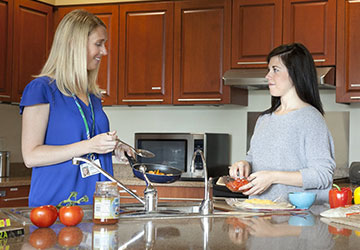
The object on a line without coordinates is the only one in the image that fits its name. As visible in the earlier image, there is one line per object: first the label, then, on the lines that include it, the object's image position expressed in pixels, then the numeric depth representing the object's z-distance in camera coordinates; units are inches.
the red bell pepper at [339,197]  84.5
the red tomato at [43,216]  63.9
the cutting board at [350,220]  70.9
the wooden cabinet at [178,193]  162.2
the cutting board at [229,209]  78.3
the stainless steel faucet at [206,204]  78.2
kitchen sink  73.6
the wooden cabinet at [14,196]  158.6
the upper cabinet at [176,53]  174.2
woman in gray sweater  89.3
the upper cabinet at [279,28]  162.4
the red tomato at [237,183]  87.5
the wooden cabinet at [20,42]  173.6
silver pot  175.8
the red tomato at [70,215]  65.4
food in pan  80.7
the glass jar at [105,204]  66.4
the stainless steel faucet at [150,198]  78.0
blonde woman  84.0
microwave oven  171.3
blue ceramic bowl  83.6
